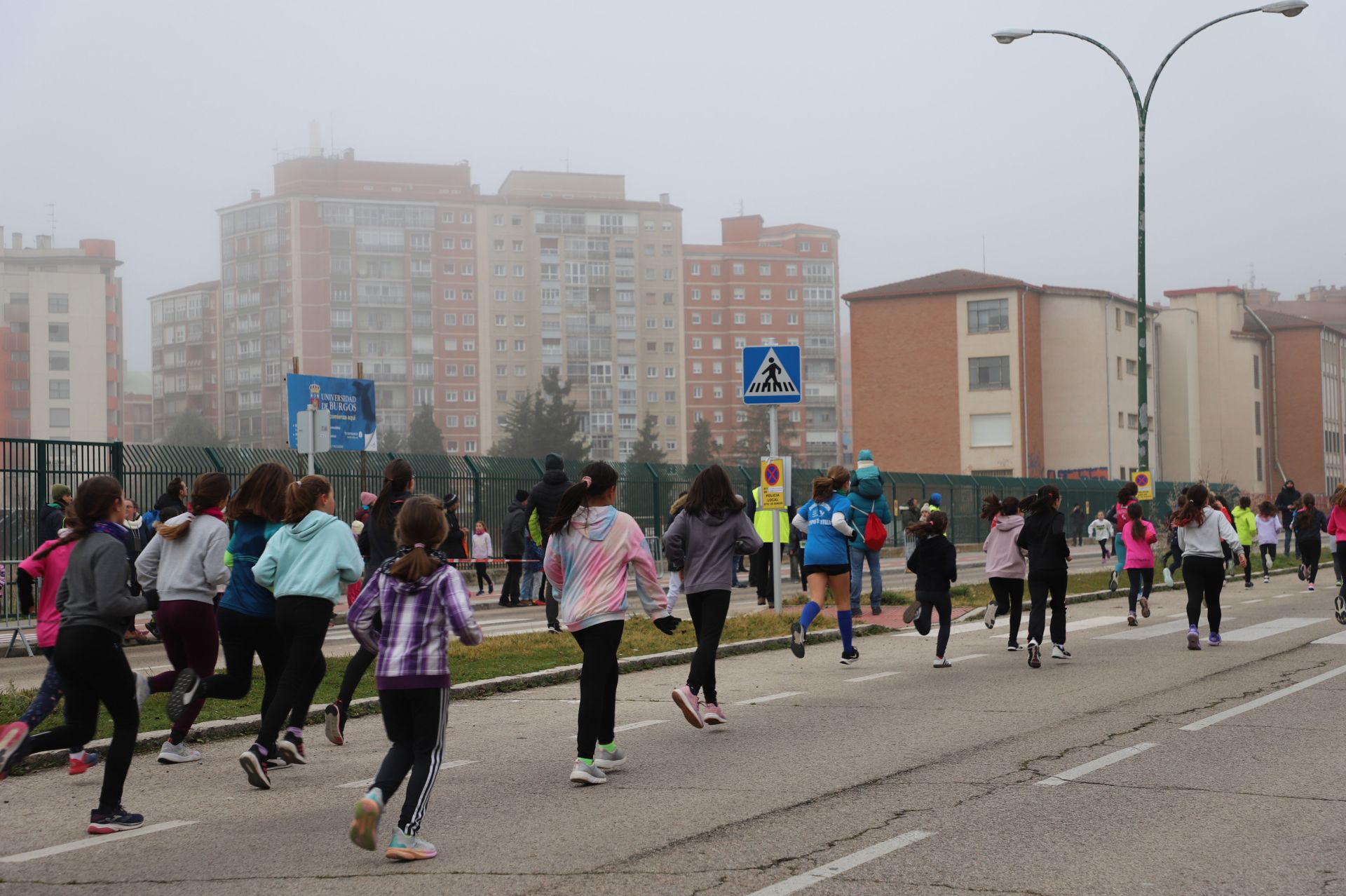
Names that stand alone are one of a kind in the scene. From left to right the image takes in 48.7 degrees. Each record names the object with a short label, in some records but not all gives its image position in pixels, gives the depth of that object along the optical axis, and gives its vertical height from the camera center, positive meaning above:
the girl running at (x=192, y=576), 8.21 -0.55
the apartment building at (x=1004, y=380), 75.94 +4.26
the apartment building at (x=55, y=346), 121.88 +10.84
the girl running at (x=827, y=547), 12.94 -0.72
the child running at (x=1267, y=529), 28.16 -1.39
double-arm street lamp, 26.55 +3.00
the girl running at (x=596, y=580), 7.90 -0.60
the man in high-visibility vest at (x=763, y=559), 21.12 -1.47
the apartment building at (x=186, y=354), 145.38 +12.22
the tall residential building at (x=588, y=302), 139.88 +15.87
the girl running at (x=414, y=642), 6.12 -0.72
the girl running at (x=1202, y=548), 14.28 -0.87
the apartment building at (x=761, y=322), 148.75 +14.59
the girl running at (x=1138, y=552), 18.06 -1.13
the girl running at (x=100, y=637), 6.75 -0.73
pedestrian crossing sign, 17.16 +1.06
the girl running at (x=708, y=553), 9.80 -0.57
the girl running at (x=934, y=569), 13.40 -0.96
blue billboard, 32.81 +1.41
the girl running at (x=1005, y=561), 14.01 -0.93
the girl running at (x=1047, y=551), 13.77 -0.84
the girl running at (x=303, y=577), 7.98 -0.56
